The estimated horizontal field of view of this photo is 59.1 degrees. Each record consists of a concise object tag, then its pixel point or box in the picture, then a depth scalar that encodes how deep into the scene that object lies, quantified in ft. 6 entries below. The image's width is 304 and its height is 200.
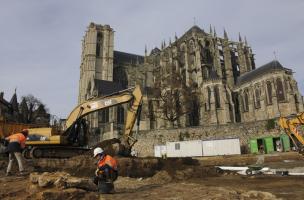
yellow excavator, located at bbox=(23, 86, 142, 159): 46.01
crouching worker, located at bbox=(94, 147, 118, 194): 22.90
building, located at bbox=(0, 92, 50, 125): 151.79
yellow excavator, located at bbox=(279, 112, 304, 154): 56.03
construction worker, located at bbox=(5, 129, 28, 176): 32.48
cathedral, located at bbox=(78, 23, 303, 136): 138.10
